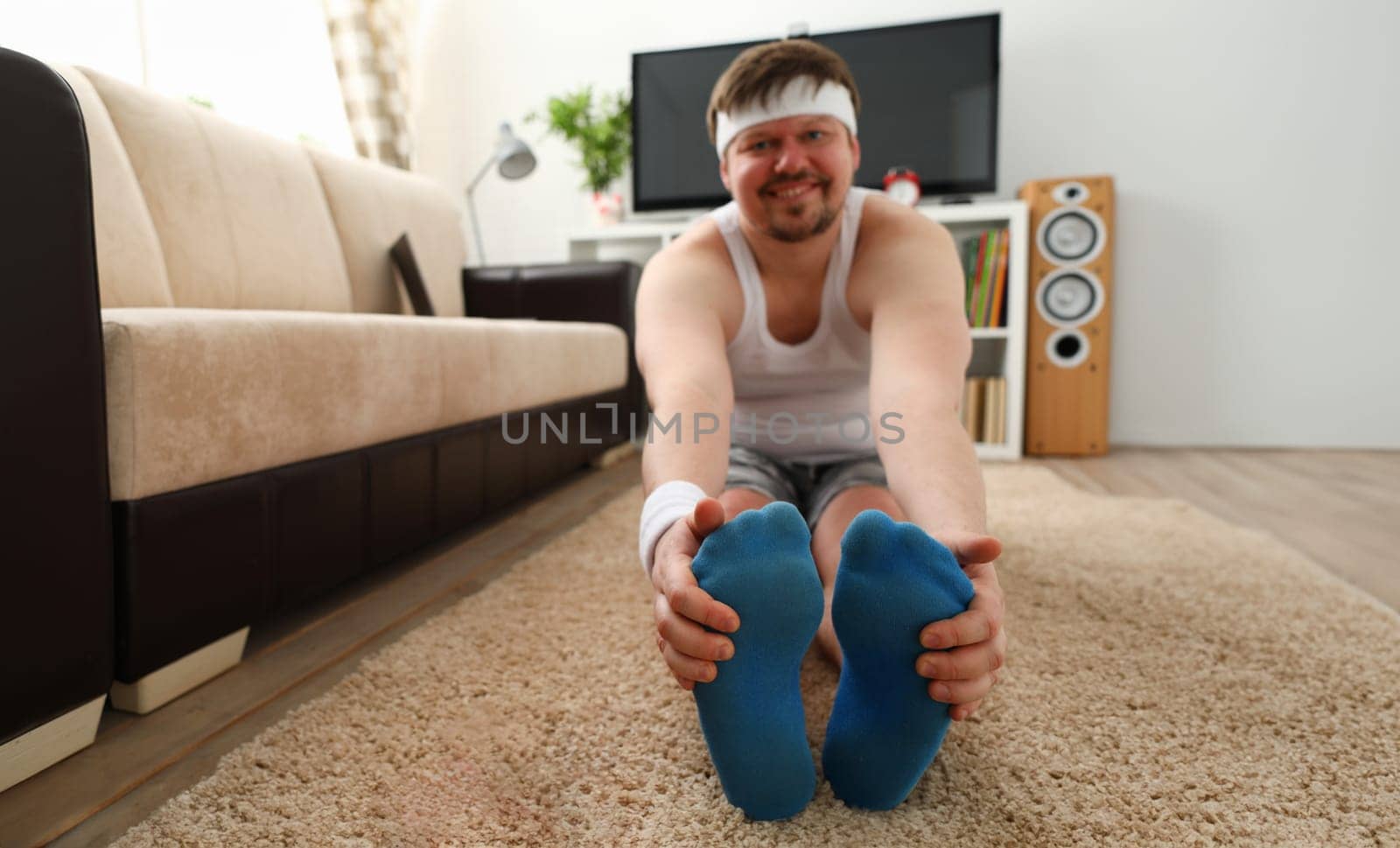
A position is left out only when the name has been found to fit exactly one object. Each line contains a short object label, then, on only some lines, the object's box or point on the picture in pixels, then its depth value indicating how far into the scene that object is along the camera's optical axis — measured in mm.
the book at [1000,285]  2666
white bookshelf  2607
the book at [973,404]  2715
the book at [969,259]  2713
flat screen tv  2758
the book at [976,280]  2691
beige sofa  680
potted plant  3025
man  598
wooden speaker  2637
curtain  2783
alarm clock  2701
